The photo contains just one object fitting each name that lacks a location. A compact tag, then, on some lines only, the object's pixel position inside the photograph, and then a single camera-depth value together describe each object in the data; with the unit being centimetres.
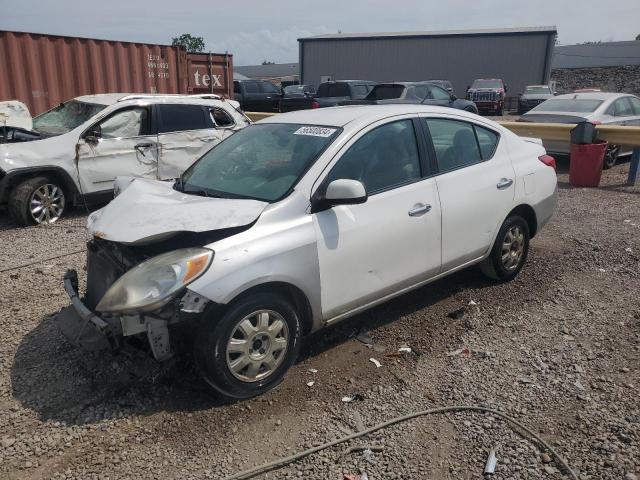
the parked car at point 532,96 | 2858
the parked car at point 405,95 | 1409
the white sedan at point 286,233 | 305
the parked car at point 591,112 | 1105
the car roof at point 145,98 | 777
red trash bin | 952
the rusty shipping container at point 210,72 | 1253
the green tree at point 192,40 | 7562
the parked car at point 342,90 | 1636
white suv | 702
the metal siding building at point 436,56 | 3631
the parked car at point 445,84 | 2598
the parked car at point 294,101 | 2095
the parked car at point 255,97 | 2175
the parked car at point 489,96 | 2838
